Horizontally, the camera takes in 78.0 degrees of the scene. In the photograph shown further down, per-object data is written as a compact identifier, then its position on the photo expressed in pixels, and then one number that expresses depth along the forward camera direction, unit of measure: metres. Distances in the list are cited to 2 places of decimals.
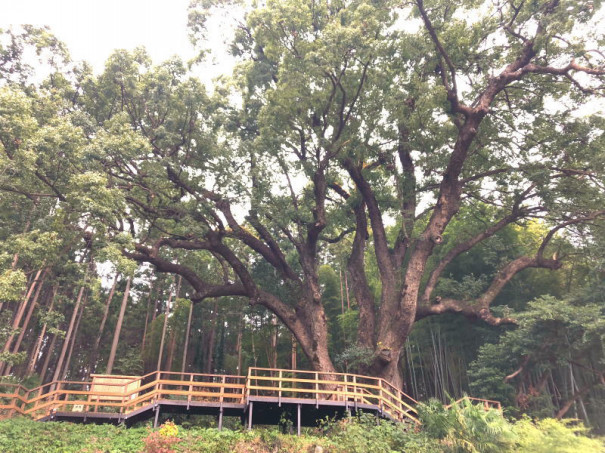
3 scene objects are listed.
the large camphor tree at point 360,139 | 13.21
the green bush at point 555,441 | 6.93
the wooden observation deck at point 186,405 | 10.56
